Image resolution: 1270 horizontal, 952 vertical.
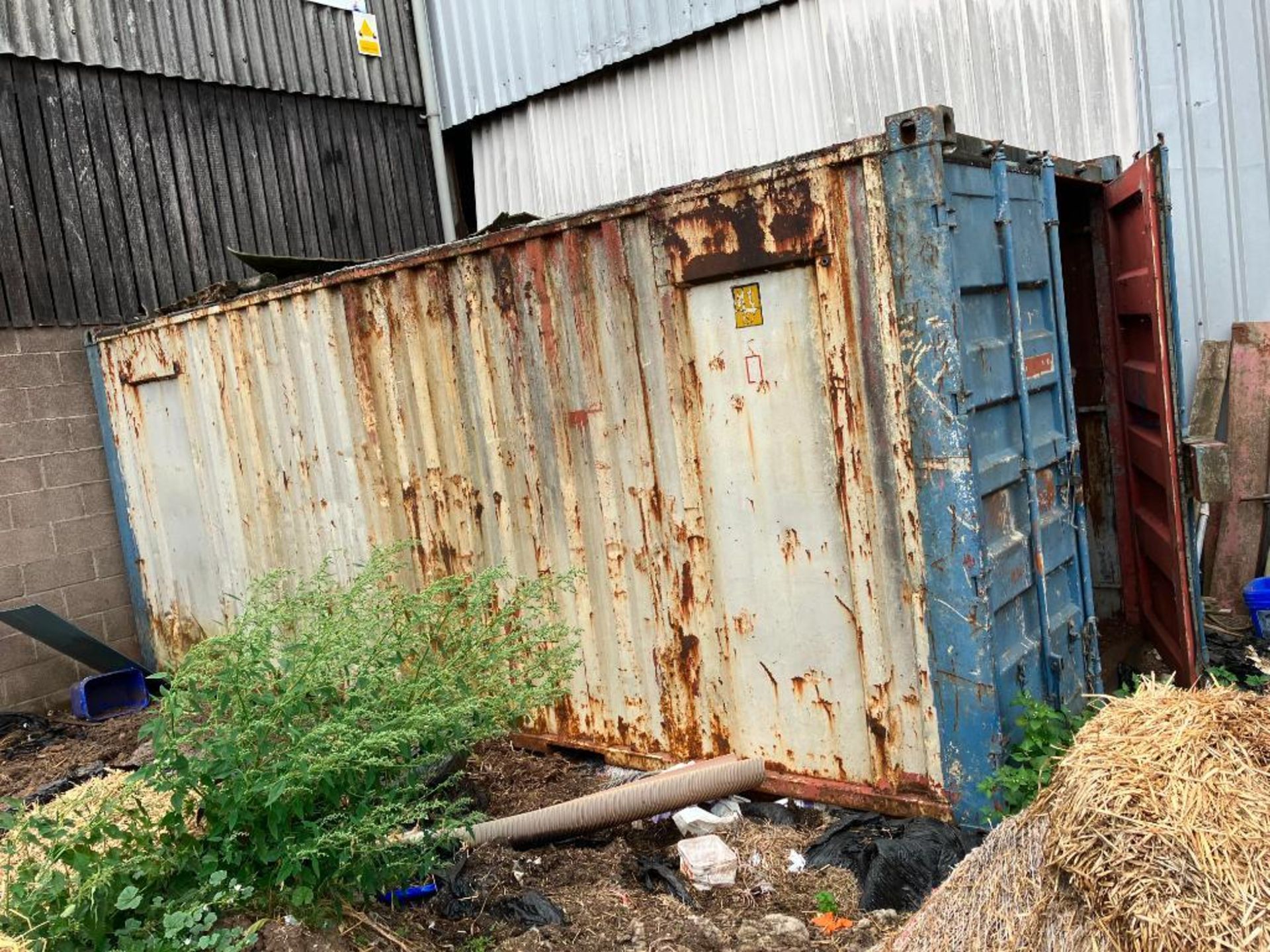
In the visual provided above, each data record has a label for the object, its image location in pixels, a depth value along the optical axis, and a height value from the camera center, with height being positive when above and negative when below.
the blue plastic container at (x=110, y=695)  7.18 -1.71
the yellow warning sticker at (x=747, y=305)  4.01 +0.21
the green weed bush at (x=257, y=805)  3.11 -1.16
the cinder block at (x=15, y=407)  7.16 +0.37
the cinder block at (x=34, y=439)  7.17 +0.14
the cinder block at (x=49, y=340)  7.32 +0.81
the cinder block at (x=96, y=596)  7.55 -1.06
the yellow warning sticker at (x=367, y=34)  9.31 +3.33
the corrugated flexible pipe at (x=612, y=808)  4.14 -1.67
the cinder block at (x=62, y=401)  7.38 +0.38
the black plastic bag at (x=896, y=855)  3.55 -1.78
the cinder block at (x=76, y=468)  7.46 -0.11
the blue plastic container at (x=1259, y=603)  5.86 -1.72
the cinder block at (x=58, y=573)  7.27 -0.82
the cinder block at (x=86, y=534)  7.50 -0.59
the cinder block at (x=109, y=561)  7.74 -0.82
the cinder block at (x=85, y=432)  7.62 +0.14
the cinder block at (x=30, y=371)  7.21 +0.61
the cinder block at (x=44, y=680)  7.19 -1.52
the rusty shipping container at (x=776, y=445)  3.68 -0.33
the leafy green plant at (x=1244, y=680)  4.98 -1.89
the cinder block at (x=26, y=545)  7.12 -0.58
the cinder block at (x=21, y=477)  7.14 -0.11
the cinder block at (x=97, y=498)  7.68 -0.35
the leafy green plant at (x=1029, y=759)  3.61 -1.52
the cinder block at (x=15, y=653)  7.11 -1.29
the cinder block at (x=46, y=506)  7.20 -0.34
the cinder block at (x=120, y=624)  7.79 -1.31
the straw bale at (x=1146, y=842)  2.09 -1.11
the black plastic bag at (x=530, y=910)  3.54 -1.75
